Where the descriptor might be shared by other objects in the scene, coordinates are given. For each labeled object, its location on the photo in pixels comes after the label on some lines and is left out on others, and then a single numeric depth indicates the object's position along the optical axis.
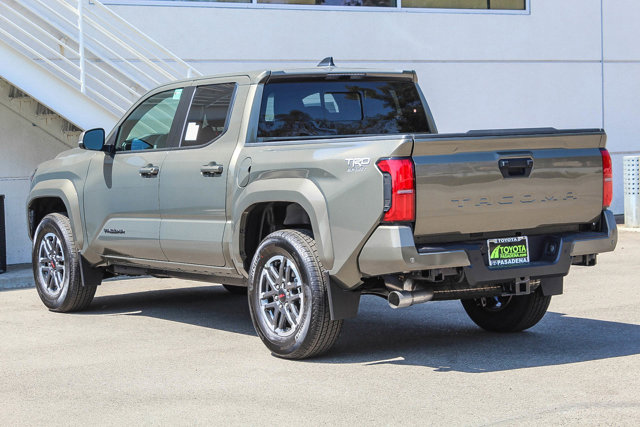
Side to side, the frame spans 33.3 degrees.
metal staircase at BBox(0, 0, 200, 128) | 11.99
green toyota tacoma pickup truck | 6.48
